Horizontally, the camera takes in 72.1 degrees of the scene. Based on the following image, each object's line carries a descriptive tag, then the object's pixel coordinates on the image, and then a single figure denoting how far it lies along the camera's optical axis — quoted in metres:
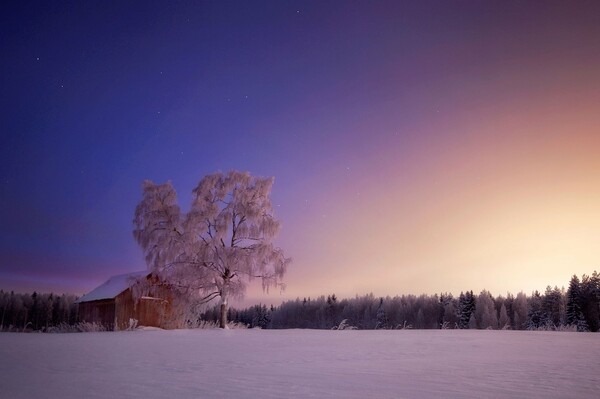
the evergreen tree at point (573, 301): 54.25
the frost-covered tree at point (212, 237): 25.30
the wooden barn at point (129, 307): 28.45
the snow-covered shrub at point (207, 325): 26.80
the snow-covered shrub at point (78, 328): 25.82
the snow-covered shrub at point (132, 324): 25.97
